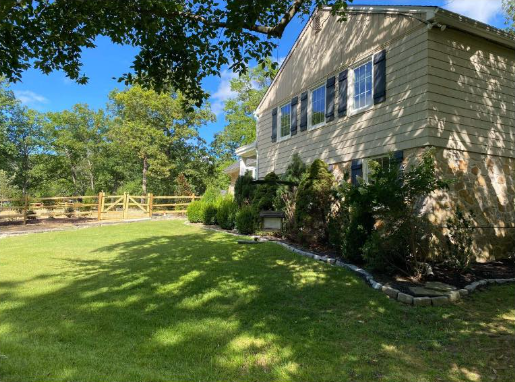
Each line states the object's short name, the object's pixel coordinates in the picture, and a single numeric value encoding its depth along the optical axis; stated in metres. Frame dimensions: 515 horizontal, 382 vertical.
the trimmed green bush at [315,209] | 7.75
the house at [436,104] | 6.34
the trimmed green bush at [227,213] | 11.40
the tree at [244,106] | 29.61
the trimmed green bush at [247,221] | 9.93
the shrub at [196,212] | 14.24
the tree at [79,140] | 31.78
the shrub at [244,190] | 11.00
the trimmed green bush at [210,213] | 13.33
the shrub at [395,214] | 5.02
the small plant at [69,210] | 20.16
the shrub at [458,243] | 5.46
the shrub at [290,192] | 8.60
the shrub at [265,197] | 9.53
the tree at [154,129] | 29.33
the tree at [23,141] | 23.94
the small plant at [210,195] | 14.41
